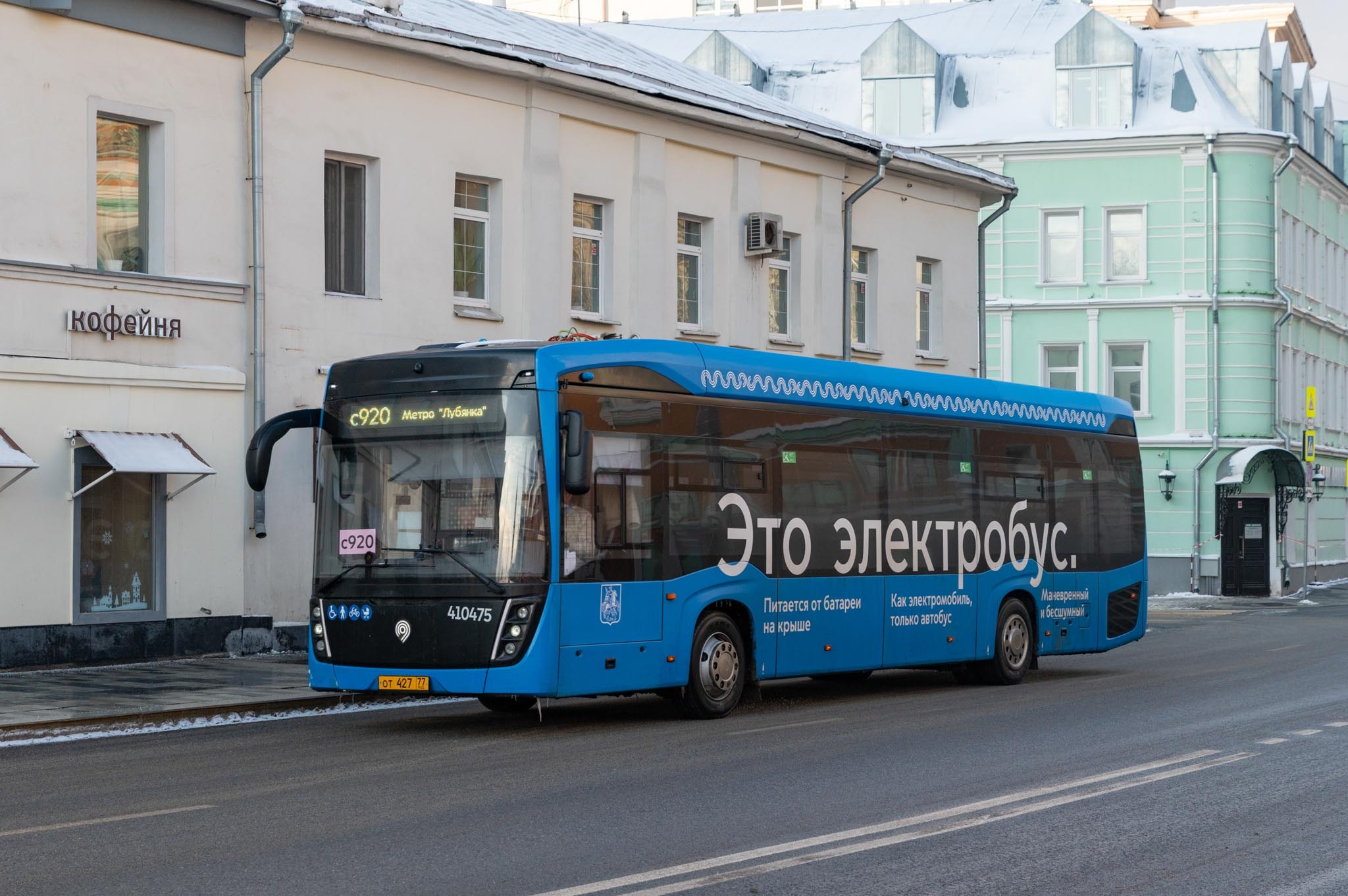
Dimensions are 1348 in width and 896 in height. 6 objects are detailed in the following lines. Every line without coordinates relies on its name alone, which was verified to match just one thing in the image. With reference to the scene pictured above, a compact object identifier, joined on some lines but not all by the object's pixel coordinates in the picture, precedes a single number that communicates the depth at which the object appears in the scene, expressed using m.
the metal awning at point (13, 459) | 17.62
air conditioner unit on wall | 28.19
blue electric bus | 13.30
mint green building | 46.72
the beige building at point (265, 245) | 18.69
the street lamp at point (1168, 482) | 46.69
